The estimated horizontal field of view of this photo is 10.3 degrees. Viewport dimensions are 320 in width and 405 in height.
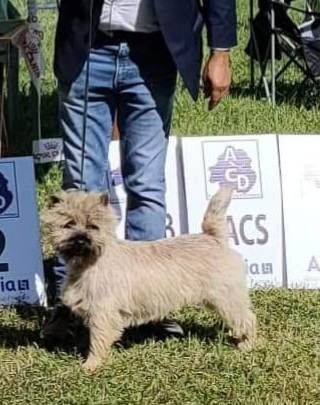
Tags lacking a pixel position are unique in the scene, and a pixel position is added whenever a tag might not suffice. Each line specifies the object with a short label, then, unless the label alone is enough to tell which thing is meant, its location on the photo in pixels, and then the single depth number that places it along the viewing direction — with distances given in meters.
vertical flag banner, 10.89
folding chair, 13.57
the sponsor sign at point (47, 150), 10.62
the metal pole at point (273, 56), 13.62
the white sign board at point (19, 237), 8.28
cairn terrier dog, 6.72
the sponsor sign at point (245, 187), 8.76
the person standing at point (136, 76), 6.94
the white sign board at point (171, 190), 8.71
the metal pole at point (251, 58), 14.13
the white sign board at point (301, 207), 8.76
